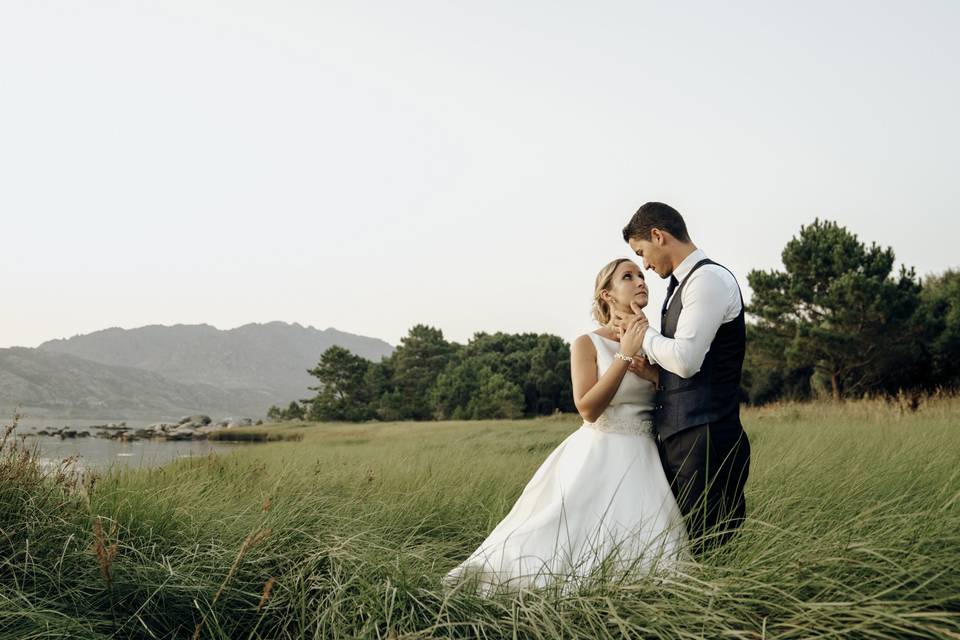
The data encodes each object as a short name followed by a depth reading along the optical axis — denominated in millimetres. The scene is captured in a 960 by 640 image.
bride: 3362
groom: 3311
